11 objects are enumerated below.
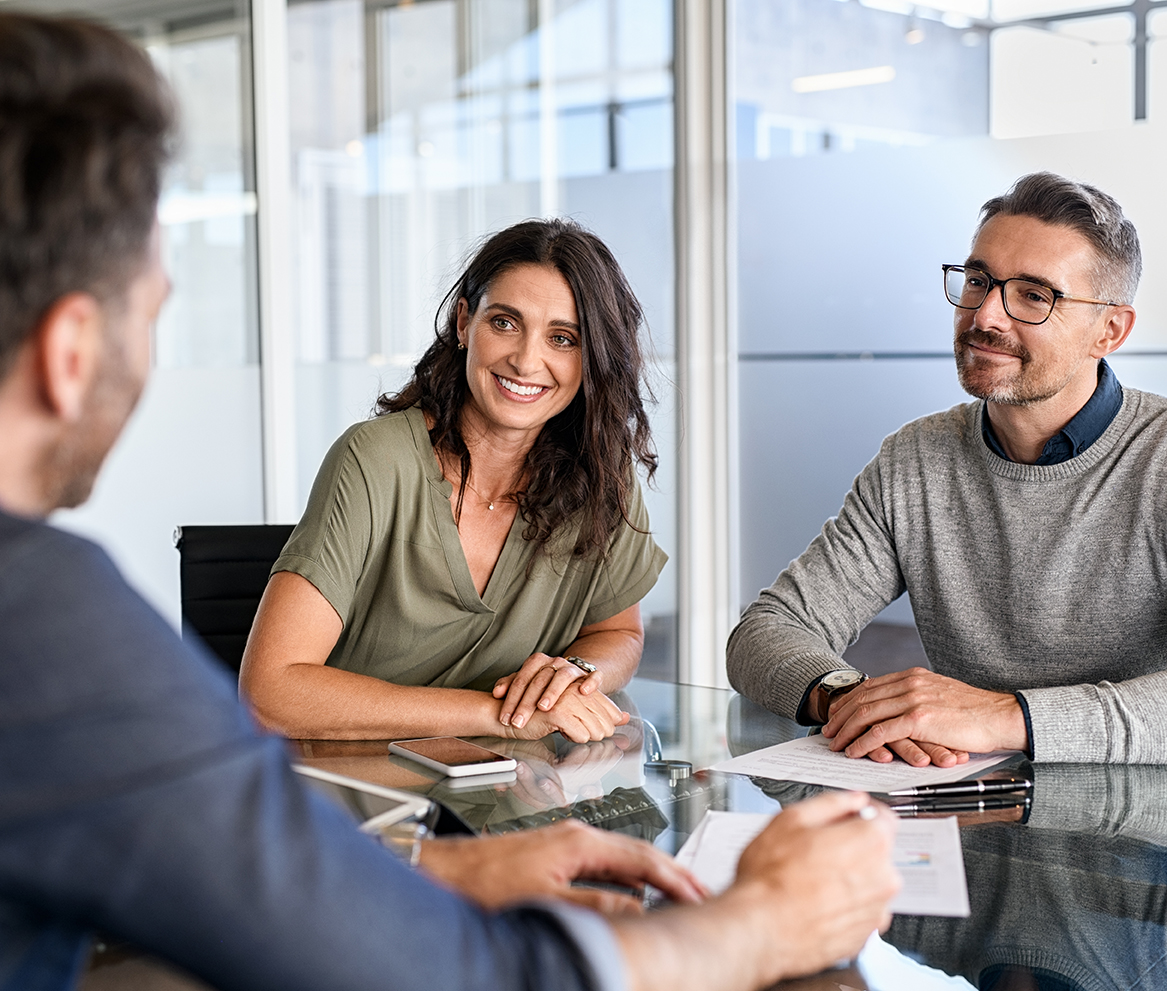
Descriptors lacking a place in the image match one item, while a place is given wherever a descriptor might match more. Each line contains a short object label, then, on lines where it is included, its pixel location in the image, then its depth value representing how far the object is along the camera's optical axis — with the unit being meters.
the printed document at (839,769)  1.59
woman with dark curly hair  2.09
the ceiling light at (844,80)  4.12
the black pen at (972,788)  1.53
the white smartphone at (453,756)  1.63
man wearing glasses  2.09
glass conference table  1.08
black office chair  2.46
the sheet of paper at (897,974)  1.03
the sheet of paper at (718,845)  1.25
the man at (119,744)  0.66
